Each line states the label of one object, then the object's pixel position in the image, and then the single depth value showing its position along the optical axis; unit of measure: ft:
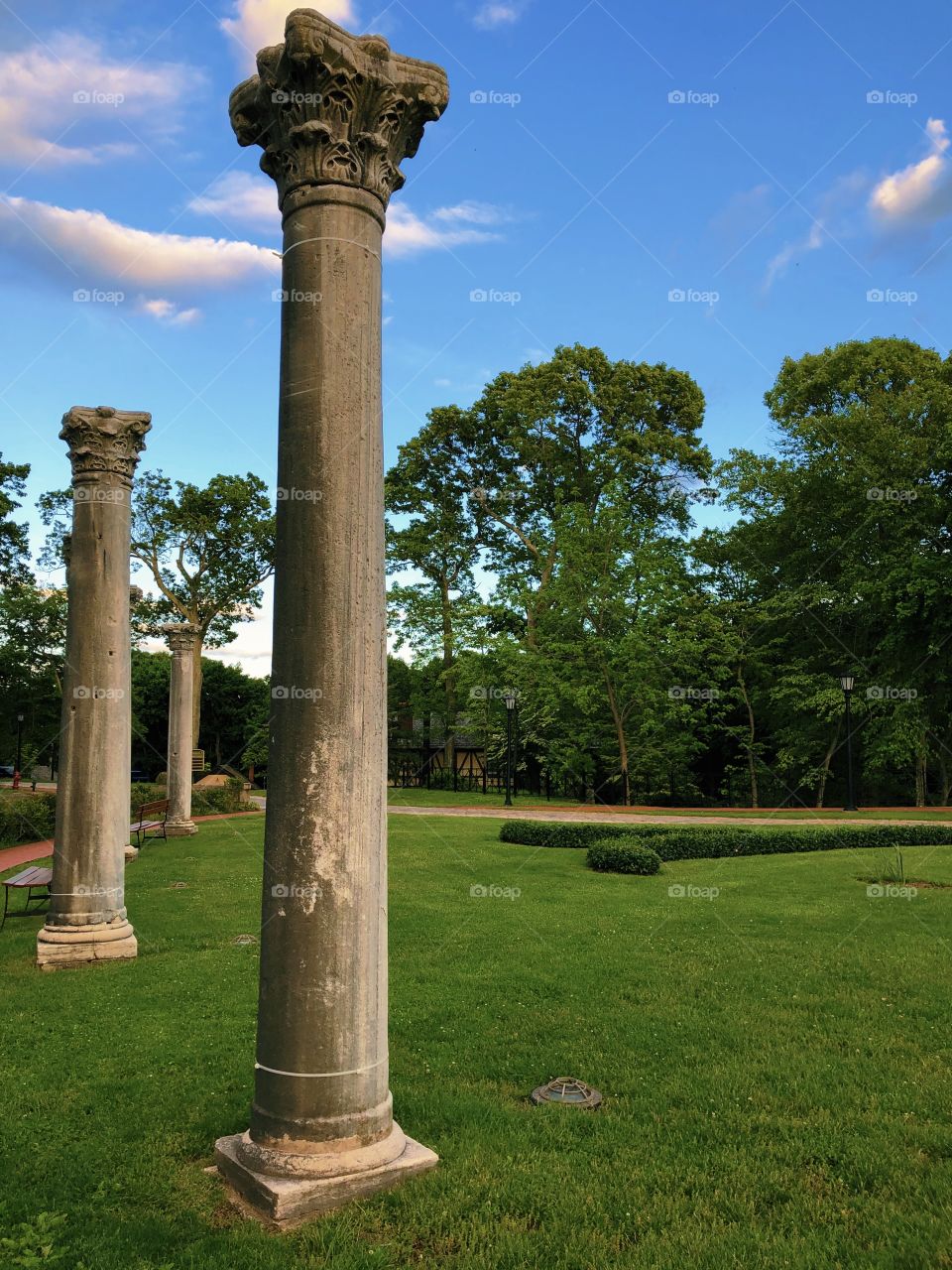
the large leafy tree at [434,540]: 132.57
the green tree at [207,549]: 136.36
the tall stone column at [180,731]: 77.36
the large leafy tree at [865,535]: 94.02
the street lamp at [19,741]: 121.39
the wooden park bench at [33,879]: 36.65
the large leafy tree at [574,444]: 125.29
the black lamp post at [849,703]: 87.45
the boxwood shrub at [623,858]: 54.34
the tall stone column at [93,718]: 31.63
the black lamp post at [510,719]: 87.92
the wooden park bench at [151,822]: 70.83
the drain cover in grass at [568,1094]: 18.71
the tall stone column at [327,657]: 14.52
